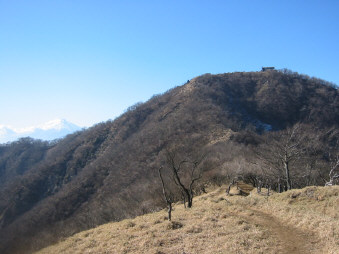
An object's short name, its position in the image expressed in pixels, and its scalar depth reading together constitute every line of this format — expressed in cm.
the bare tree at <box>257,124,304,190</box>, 2804
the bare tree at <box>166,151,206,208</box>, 4931
